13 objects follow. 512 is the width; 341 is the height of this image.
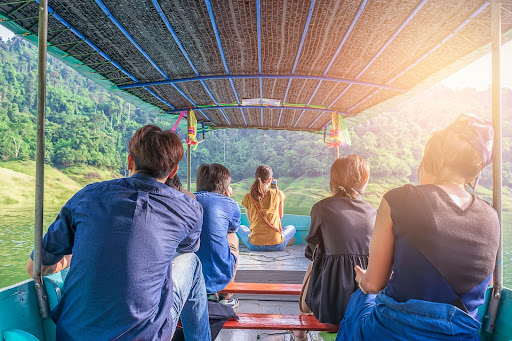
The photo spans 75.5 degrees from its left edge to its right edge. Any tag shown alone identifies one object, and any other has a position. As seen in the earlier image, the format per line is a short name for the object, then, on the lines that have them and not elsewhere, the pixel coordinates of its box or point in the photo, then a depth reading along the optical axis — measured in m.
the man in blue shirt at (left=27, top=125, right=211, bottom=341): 1.09
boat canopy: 1.94
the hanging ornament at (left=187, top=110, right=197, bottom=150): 4.24
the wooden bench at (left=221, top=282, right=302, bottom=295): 2.30
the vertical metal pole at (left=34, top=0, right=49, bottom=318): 1.35
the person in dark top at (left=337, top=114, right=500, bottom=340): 1.04
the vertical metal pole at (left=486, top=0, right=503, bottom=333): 1.45
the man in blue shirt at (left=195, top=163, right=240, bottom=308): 2.10
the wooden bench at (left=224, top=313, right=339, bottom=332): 1.83
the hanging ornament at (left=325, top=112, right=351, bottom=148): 4.24
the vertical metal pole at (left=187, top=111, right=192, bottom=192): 4.54
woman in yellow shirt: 4.05
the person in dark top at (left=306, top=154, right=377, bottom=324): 1.73
